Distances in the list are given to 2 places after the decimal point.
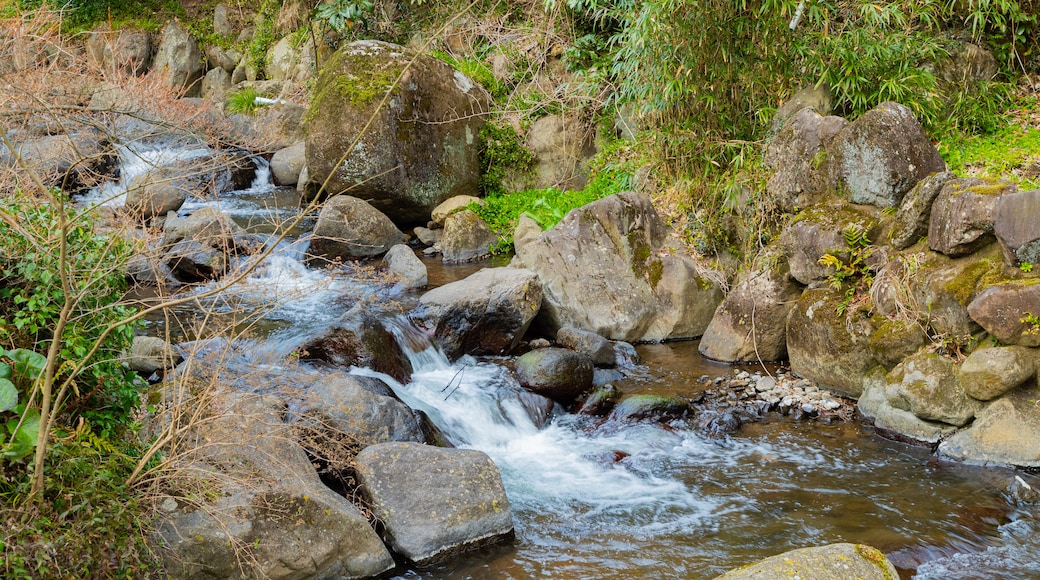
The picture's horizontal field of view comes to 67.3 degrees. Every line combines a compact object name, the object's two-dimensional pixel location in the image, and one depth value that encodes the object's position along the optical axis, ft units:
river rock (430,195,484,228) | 38.88
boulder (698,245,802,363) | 25.20
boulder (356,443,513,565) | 15.51
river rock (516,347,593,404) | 23.45
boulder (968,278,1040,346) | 18.25
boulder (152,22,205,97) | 61.72
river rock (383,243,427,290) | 31.50
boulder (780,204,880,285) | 23.20
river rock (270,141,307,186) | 45.65
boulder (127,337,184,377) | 21.24
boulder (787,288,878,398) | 22.03
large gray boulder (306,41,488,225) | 37.81
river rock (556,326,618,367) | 25.96
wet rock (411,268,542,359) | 26.30
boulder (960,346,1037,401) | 18.28
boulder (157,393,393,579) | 13.28
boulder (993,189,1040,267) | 18.51
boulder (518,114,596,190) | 41.63
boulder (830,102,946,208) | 22.61
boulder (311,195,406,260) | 34.91
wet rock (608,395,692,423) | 22.02
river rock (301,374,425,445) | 17.58
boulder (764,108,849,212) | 24.57
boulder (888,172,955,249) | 21.20
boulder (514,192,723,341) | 28.22
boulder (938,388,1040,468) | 18.07
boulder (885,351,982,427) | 19.27
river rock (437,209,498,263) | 36.76
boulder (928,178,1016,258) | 19.39
